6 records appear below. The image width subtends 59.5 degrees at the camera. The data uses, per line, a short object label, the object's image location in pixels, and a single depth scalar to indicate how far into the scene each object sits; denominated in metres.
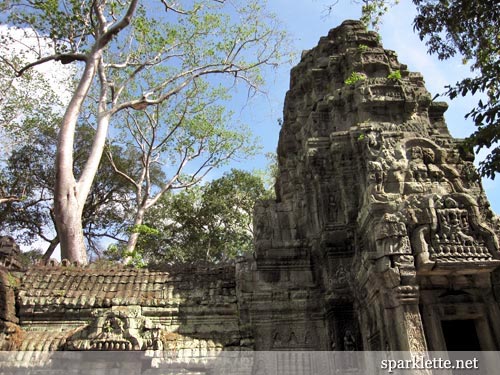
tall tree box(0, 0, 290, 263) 11.98
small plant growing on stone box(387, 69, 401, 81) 8.27
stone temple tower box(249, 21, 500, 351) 5.60
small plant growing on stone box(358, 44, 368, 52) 9.36
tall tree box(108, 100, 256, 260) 19.61
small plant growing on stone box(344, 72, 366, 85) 8.60
